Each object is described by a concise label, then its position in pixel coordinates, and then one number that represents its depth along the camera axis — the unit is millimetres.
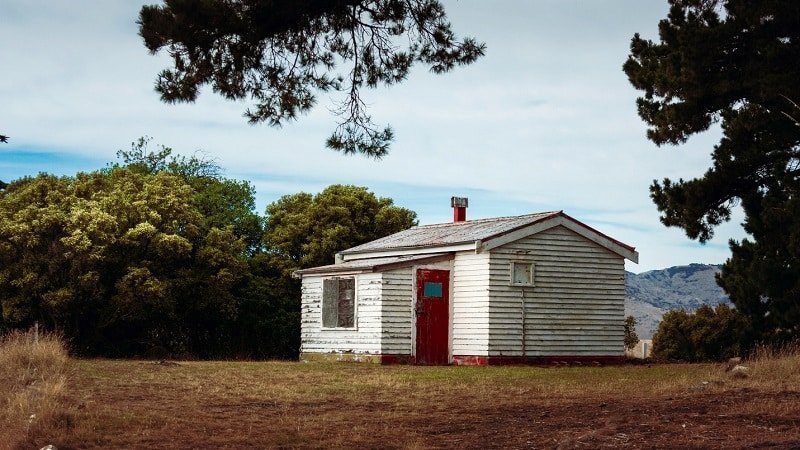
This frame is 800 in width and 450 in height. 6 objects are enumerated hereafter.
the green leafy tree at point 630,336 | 33031
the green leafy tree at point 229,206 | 35750
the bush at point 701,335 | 28366
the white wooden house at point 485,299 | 25750
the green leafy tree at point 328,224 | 34281
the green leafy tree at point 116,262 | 28766
